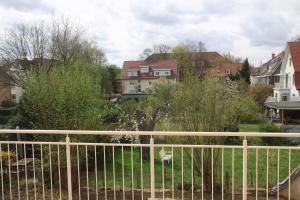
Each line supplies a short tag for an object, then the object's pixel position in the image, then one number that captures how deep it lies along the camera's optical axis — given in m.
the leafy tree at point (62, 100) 7.99
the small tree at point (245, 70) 43.43
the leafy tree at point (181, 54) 49.58
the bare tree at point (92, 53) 26.01
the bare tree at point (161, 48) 57.16
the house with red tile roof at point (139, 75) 52.28
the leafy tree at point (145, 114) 13.52
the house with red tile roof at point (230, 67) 50.94
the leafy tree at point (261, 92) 32.34
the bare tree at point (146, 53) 57.33
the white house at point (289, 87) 26.23
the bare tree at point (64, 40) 23.09
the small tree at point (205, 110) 7.60
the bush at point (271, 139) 17.09
